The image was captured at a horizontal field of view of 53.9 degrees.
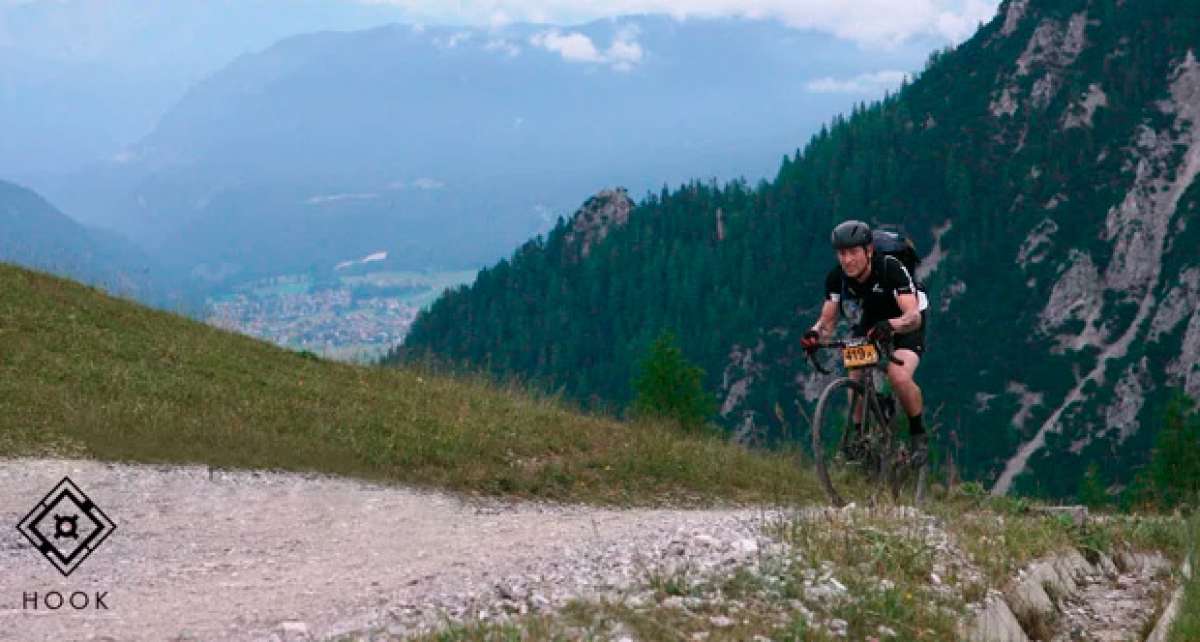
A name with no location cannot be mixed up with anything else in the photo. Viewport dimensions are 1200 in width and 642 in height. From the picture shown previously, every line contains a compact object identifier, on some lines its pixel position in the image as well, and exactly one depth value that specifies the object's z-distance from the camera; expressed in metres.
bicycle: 12.52
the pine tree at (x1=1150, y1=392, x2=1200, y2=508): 64.38
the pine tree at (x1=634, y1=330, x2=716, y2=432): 65.38
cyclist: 12.13
